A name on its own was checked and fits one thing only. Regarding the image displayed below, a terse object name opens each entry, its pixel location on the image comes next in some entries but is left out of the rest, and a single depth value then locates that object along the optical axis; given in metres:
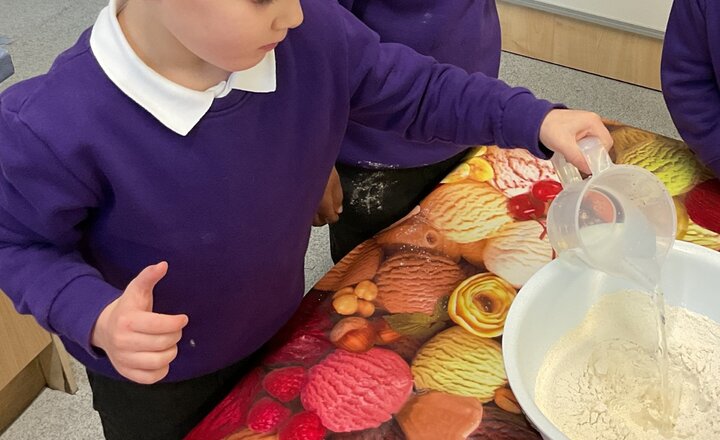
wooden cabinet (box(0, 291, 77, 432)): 1.13
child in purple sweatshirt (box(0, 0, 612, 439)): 0.50
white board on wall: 1.74
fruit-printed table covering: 0.57
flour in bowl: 0.57
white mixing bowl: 0.60
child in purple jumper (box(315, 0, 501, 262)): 0.81
